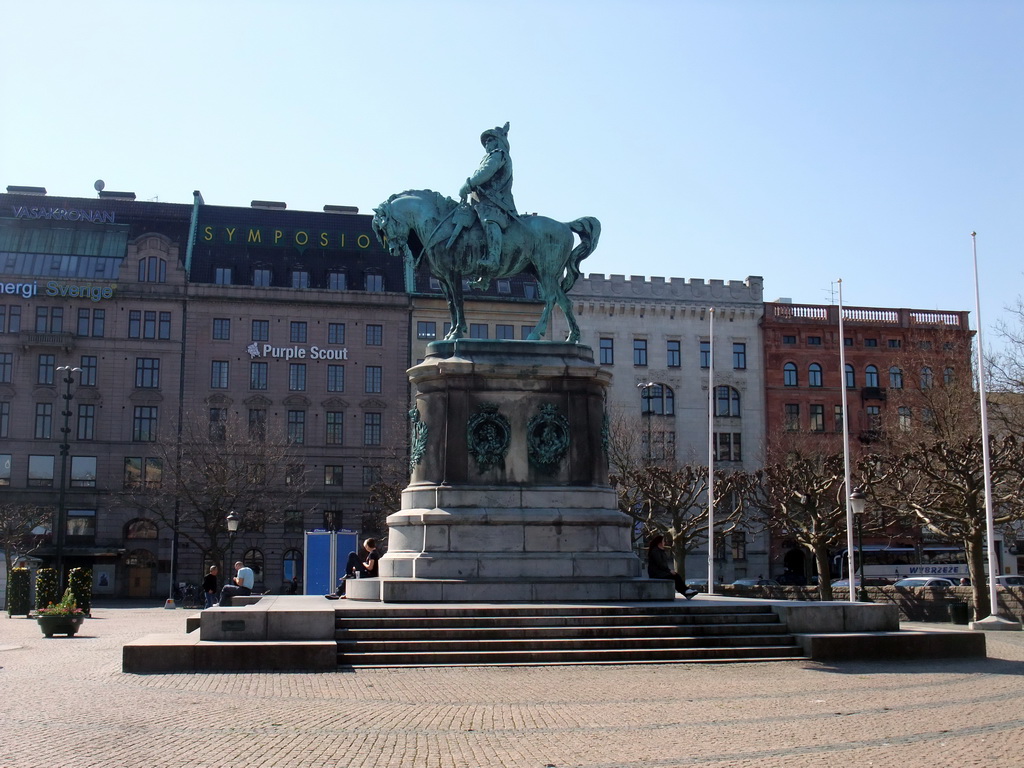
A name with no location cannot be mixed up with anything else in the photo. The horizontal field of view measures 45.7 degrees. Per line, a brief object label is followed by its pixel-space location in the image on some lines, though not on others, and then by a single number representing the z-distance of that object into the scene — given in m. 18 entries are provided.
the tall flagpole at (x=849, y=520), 35.84
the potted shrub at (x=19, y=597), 41.56
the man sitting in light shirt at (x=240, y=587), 28.66
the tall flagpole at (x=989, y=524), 31.69
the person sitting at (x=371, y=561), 23.73
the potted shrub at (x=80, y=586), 36.91
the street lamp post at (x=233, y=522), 48.94
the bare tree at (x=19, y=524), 56.94
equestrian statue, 23.59
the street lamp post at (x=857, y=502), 34.58
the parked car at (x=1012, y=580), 51.55
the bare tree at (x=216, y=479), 58.22
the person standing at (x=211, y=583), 36.38
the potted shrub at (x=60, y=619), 28.20
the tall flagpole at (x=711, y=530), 43.44
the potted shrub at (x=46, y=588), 36.12
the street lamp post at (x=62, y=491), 47.55
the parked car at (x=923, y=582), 54.97
